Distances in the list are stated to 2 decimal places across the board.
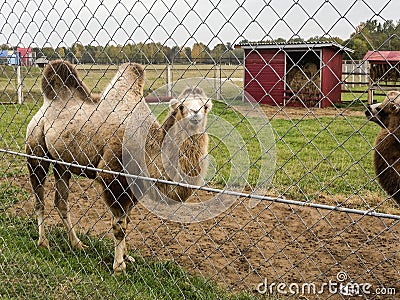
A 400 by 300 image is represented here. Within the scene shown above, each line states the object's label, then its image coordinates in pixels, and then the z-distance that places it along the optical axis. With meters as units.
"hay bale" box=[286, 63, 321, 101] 18.99
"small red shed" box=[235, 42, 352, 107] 16.70
